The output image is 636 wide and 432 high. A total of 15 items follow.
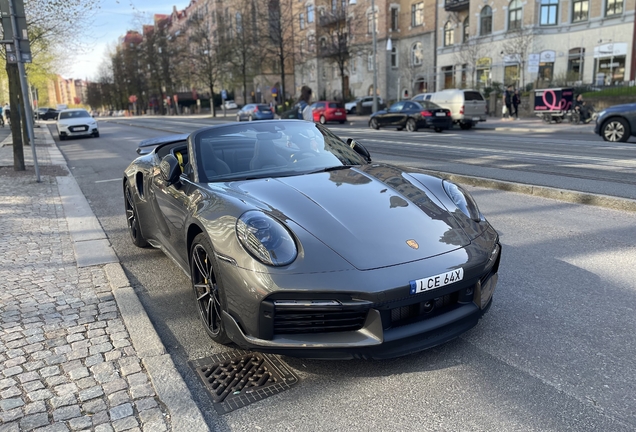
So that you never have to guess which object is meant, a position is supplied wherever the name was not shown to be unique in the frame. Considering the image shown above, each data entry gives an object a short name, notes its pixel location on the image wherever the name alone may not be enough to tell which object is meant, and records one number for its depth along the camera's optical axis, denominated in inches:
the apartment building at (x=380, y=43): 1790.1
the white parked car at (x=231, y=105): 3129.9
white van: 943.7
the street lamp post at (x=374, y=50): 1299.5
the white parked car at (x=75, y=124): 989.8
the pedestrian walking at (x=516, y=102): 1146.0
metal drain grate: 106.7
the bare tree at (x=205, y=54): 2214.4
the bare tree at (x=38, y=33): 487.5
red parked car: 1316.4
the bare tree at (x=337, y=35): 1675.7
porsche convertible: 103.7
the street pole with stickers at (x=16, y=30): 362.6
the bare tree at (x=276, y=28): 1806.1
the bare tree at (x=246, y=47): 1929.1
